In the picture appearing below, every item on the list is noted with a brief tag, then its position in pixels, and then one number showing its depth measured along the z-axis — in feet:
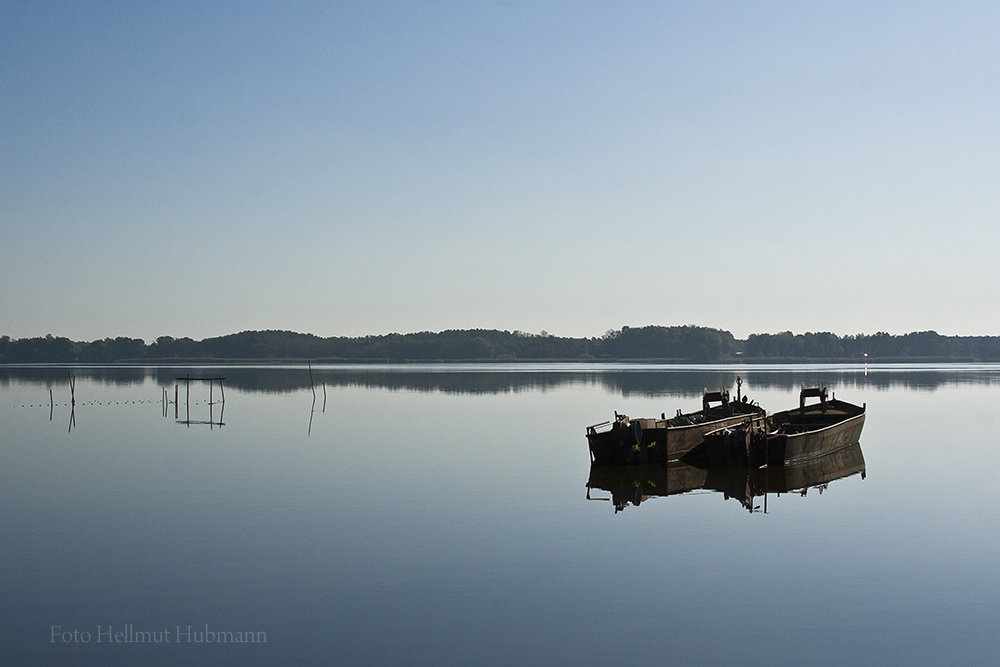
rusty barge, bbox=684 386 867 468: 95.20
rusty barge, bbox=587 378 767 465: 95.71
